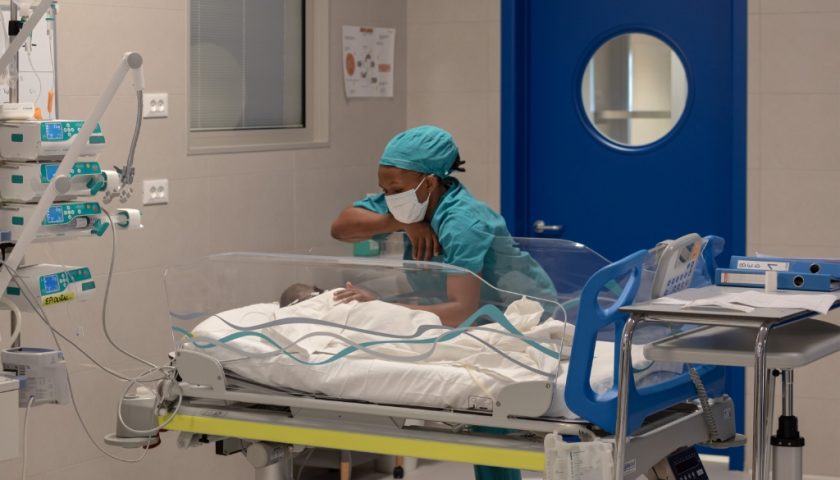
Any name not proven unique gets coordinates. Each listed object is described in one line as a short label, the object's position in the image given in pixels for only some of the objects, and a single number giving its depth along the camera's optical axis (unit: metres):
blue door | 4.86
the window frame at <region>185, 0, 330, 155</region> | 4.82
